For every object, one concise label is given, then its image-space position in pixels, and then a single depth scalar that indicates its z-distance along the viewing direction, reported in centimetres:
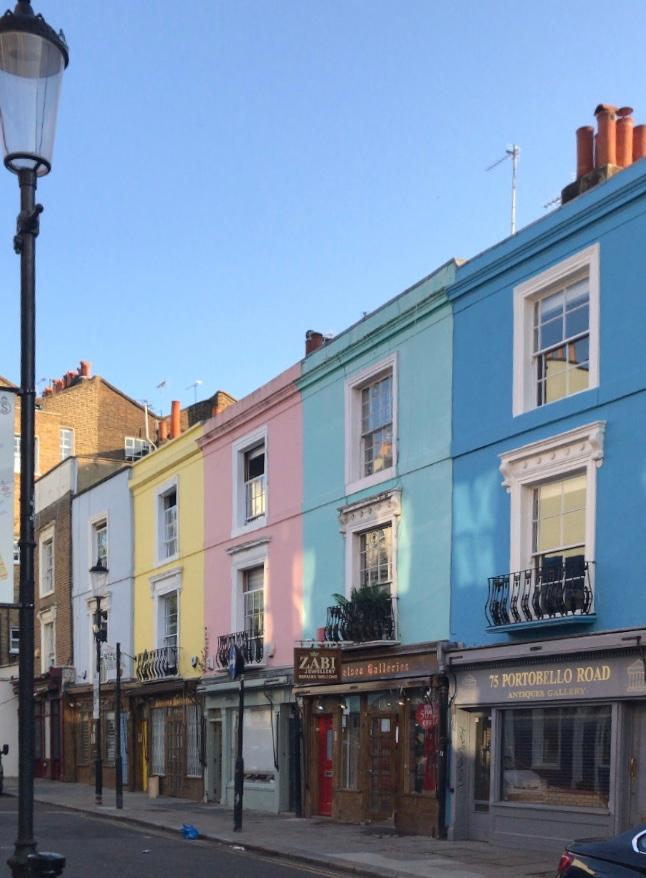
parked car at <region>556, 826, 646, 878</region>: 746
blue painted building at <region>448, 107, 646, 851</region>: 1497
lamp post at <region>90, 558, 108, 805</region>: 2652
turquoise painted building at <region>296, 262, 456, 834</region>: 1886
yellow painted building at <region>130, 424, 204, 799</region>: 2800
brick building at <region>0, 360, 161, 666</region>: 4656
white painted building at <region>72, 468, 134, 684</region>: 3247
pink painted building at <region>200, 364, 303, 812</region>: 2355
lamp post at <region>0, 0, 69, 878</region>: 589
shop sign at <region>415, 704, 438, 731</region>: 1839
